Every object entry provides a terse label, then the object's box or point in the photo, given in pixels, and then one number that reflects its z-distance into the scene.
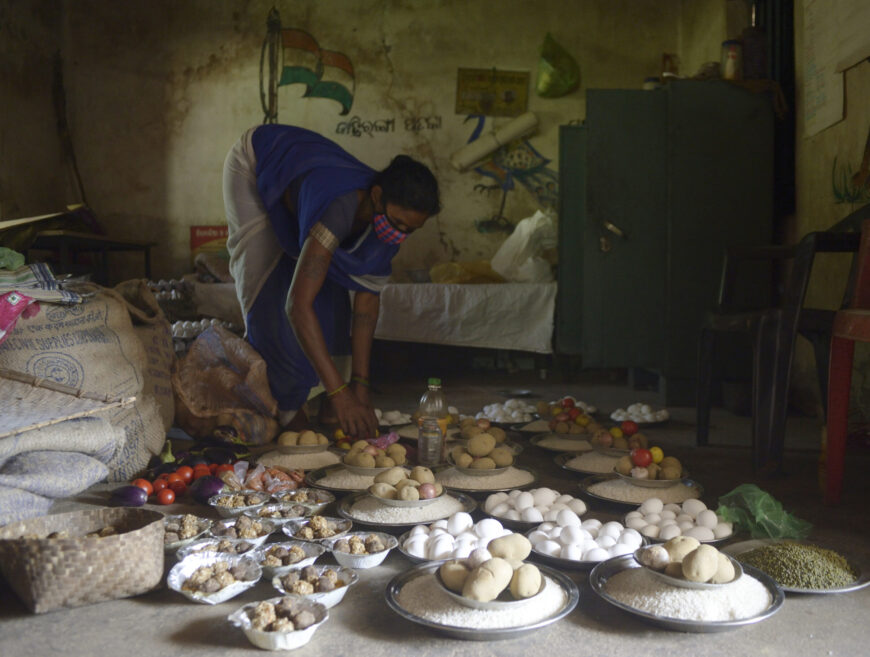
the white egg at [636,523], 1.80
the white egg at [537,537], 1.71
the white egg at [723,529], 1.75
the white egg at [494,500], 1.98
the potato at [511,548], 1.44
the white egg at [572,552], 1.62
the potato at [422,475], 1.97
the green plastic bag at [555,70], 6.15
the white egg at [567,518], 1.78
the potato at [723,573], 1.37
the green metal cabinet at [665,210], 4.06
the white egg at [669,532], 1.74
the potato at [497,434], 2.69
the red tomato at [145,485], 2.22
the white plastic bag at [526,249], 5.19
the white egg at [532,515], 1.86
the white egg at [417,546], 1.64
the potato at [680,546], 1.43
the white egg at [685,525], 1.77
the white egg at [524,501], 1.93
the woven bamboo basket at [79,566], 1.38
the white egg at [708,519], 1.78
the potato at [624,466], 2.19
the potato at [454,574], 1.37
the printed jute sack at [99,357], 2.33
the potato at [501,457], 2.29
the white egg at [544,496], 1.97
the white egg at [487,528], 1.69
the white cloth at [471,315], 4.93
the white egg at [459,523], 1.74
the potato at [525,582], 1.33
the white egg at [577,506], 1.93
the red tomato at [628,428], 2.68
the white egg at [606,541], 1.67
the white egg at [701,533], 1.73
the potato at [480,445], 2.28
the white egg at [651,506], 1.88
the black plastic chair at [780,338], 2.38
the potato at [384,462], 2.29
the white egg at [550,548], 1.65
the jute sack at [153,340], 2.77
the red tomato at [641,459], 2.19
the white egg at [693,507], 1.86
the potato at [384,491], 1.91
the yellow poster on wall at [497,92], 6.32
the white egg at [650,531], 1.76
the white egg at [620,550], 1.64
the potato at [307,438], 2.59
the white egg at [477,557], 1.40
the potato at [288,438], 2.59
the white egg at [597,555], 1.62
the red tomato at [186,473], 2.30
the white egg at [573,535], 1.67
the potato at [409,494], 1.88
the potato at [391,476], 1.98
